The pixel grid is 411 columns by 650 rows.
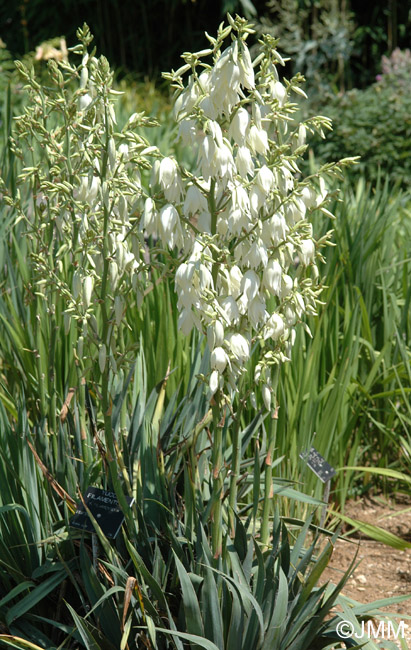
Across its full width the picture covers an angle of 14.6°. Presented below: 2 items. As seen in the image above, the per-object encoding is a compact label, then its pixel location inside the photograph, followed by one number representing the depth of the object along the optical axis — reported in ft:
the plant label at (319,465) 10.90
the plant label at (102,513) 9.86
